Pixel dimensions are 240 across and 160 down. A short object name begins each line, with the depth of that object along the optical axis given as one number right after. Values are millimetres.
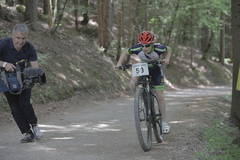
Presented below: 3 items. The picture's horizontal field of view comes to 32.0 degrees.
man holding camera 6957
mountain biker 7102
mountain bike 6695
